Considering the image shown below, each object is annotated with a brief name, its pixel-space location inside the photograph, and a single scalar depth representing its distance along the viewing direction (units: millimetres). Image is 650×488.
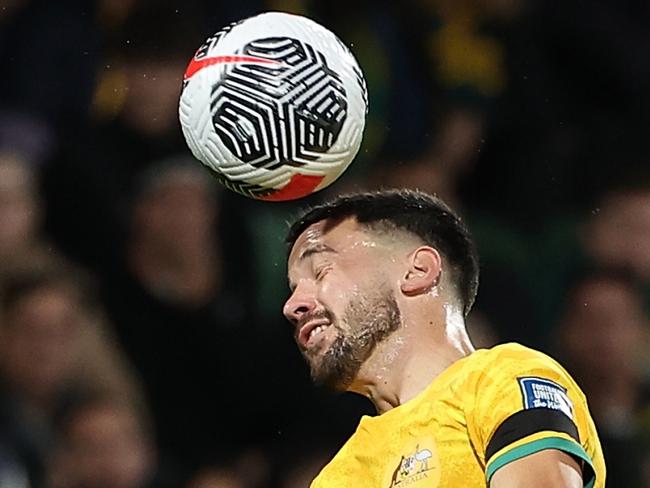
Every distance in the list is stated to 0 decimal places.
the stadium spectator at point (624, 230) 11227
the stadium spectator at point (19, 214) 9914
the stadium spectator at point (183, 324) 9945
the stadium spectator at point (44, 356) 9437
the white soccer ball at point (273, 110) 6086
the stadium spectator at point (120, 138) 10211
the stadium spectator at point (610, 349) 10602
